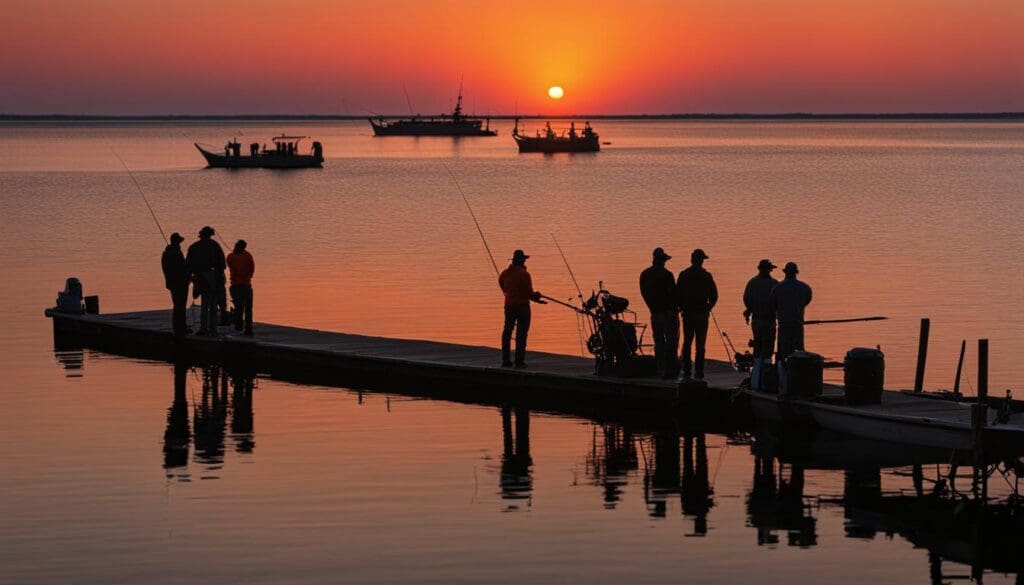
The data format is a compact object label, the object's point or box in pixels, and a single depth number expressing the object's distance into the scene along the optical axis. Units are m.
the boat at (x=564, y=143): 188.25
